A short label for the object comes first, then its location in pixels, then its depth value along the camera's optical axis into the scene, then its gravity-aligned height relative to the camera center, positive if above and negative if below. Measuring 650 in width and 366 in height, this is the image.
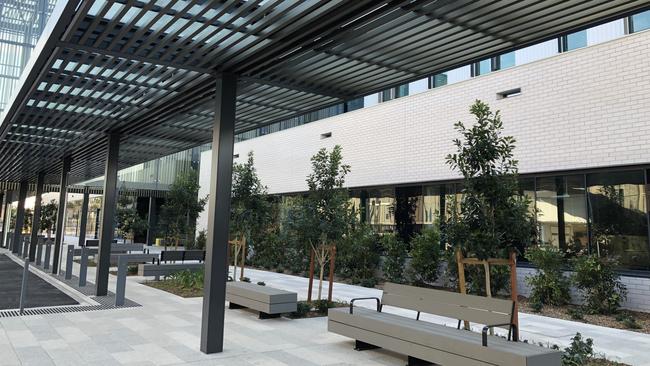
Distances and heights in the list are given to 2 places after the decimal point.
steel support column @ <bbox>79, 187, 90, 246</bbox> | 17.72 +0.14
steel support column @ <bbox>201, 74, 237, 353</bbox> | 6.62 +0.15
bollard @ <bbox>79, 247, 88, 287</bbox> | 12.89 -1.31
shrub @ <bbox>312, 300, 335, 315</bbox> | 10.20 -1.69
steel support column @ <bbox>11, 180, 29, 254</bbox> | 25.17 +0.01
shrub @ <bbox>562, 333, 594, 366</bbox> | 5.91 -1.53
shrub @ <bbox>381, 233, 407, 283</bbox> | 15.12 -0.89
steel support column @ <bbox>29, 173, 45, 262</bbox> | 20.66 +0.19
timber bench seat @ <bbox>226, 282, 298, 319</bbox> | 9.13 -1.46
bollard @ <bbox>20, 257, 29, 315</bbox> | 9.06 -1.31
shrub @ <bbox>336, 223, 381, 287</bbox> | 15.67 -0.89
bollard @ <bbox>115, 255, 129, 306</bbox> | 10.18 -1.35
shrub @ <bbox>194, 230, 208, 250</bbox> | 27.20 -0.79
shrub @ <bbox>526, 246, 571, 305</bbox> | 11.45 -1.07
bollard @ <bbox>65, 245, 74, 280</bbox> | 14.23 -1.23
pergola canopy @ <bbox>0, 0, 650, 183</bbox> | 5.20 +2.47
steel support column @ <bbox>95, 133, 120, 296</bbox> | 11.61 +0.57
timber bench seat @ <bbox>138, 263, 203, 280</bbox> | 14.45 -1.35
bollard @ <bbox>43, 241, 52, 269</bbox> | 17.36 -1.27
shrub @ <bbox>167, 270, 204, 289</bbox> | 13.45 -1.58
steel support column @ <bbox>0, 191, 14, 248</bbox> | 31.35 +0.24
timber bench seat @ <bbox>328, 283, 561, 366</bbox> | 5.00 -1.27
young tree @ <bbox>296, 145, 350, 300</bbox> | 10.69 +0.52
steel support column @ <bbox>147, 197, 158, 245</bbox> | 38.52 +0.64
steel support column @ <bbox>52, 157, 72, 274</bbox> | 15.11 +0.34
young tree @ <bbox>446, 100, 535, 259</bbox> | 6.38 +0.43
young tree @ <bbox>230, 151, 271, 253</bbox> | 13.88 +0.72
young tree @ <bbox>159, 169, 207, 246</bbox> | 20.58 +0.85
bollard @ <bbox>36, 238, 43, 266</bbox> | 18.64 -1.33
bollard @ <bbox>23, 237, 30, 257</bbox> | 22.64 -1.28
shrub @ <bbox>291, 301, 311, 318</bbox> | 9.68 -1.72
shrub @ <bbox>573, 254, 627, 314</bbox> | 10.48 -1.04
